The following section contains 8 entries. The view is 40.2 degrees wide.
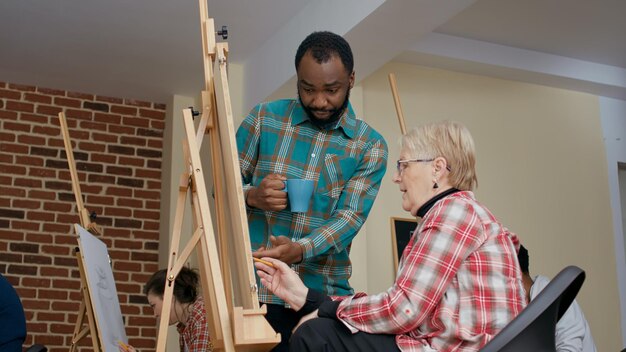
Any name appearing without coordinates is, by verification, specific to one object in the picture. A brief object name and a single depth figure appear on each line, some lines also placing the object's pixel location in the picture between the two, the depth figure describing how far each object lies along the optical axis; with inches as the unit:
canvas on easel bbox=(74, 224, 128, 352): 136.1
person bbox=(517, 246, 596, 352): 117.0
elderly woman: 67.7
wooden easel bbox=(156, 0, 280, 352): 70.9
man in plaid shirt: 92.4
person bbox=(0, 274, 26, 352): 129.9
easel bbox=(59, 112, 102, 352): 143.7
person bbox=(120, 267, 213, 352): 157.8
